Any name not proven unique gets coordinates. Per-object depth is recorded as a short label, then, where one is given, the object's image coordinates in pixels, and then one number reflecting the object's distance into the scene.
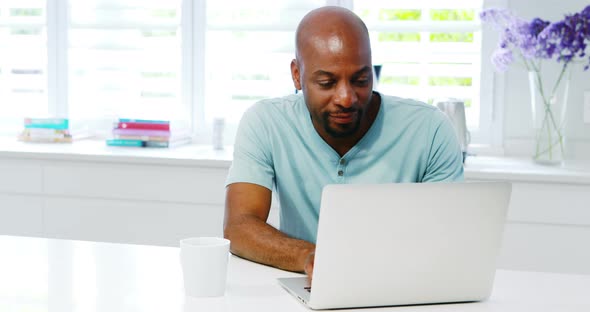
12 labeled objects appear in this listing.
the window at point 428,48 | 3.27
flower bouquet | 2.85
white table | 1.28
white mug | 1.30
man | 1.74
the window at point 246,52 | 3.40
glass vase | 2.99
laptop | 1.22
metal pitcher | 2.94
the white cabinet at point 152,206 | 2.72
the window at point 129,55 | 3.53
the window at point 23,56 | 3.67
